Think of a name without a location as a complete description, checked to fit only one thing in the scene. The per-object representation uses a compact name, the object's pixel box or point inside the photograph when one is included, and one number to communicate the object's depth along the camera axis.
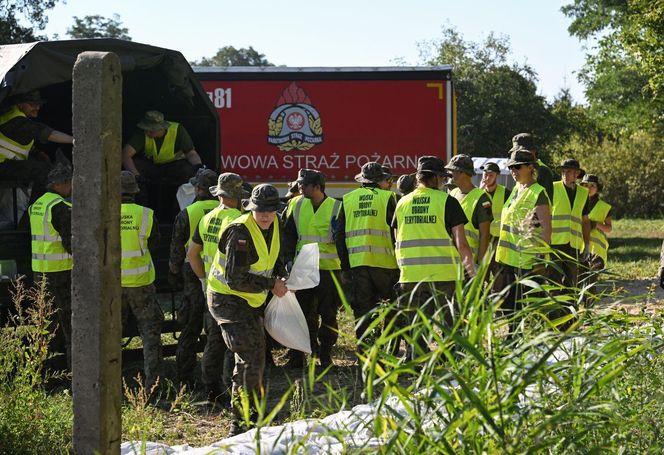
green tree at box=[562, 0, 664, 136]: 36.53
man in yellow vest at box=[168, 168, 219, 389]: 8.74
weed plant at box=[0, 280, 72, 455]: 5.84
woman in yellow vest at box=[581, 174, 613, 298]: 12.29
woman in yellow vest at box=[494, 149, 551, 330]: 8.55
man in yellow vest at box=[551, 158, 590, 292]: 9.66
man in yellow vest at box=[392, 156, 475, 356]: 8.28
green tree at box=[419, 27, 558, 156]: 37.19
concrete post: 4.52
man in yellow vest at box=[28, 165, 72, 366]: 8.50
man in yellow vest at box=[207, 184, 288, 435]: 7.00
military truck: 8.70
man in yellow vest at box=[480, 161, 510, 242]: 11.17
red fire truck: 16.91
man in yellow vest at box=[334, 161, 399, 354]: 9.55
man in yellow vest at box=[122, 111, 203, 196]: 10.33
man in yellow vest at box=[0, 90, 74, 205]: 9.10
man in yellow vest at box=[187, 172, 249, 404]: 7.97
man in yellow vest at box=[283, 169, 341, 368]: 10.02
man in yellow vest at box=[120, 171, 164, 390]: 8.53
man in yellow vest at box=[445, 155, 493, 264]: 9.27
